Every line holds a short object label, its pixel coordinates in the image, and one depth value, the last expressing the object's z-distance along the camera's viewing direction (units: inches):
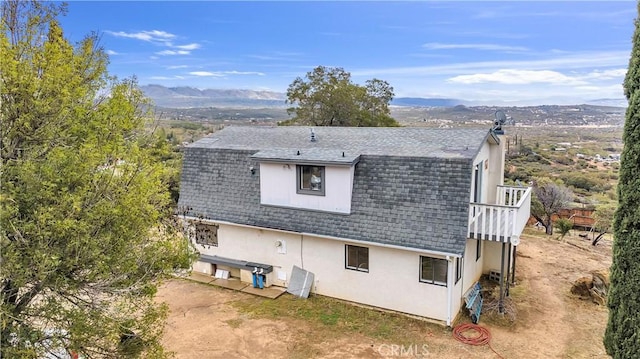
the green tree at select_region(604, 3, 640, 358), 264.7
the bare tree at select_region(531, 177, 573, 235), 835.4
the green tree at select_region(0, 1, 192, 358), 176.4
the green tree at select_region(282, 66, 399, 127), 1077.8
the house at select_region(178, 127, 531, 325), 414.9
